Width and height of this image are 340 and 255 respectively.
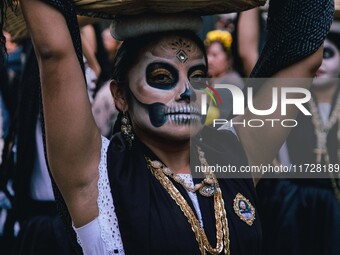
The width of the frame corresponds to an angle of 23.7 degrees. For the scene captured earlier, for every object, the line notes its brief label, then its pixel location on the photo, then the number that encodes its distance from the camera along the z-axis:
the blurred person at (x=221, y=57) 5.63
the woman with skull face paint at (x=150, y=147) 2.44
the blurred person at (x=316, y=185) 4.79
